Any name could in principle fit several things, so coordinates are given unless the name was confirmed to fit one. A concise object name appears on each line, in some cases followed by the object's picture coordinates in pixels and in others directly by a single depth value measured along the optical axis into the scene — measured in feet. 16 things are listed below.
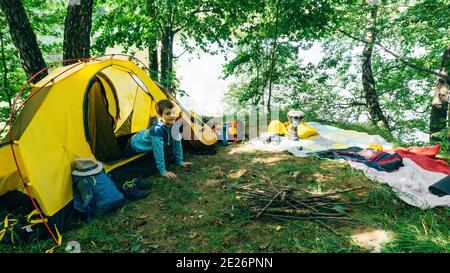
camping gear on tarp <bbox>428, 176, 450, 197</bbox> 10.82
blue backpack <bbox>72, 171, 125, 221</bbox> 10.60
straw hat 10.84
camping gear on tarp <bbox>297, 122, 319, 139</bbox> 19.16
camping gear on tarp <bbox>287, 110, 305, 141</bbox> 18.39
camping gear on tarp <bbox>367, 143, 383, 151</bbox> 16.28
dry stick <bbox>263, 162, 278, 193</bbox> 11.59
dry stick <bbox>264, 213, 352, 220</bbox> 9.71
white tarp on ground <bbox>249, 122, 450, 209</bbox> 10.81
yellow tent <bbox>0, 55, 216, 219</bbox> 9.65
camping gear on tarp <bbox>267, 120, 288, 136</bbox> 20.19
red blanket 13.41
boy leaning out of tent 13.73
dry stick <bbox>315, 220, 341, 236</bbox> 8.98
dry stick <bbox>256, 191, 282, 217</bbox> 10.11
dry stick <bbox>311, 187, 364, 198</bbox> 10.95
